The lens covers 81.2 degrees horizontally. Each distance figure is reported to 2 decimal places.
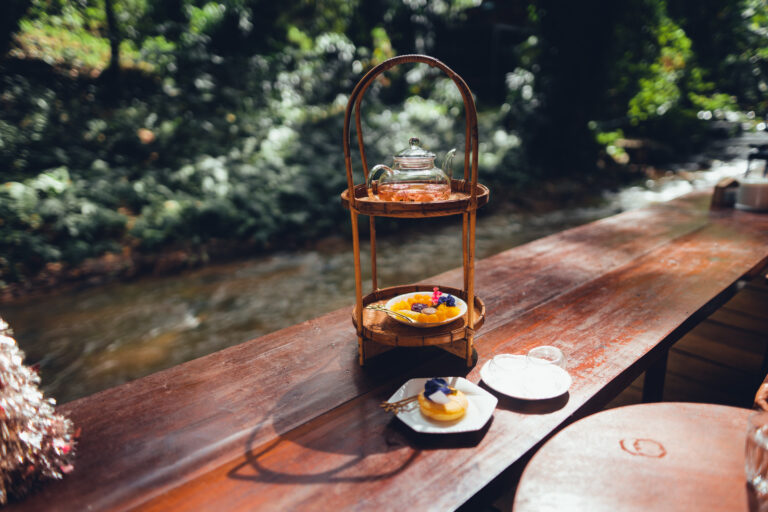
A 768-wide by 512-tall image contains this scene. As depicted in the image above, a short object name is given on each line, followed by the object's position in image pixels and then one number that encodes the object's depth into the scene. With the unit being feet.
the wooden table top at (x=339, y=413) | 3.42
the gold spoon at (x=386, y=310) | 4.75
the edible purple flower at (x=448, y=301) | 5.01
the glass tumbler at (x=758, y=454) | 2.61
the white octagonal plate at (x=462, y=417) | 3.89
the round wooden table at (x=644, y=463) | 2.80
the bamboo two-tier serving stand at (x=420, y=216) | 4.18
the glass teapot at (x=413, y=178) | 4.68
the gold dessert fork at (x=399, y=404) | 4.22
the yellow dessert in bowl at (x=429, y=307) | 4.76
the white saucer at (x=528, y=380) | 4.41
